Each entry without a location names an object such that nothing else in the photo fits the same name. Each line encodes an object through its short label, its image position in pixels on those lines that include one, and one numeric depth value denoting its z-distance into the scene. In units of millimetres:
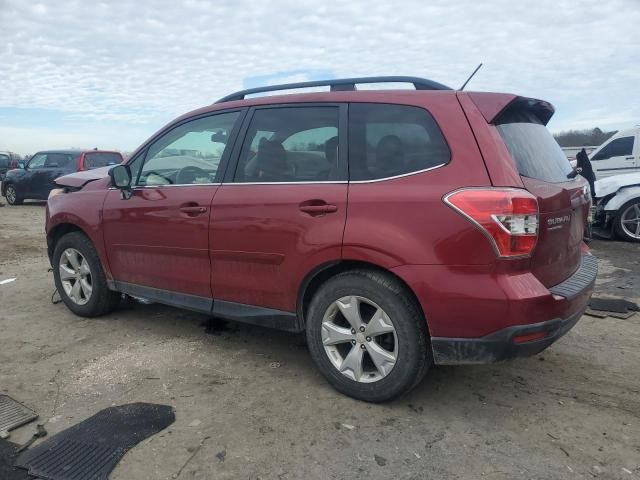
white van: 12023
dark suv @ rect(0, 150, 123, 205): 14633
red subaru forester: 2717
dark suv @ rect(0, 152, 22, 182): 24172
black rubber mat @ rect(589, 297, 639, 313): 5078
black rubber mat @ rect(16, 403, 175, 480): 2570
